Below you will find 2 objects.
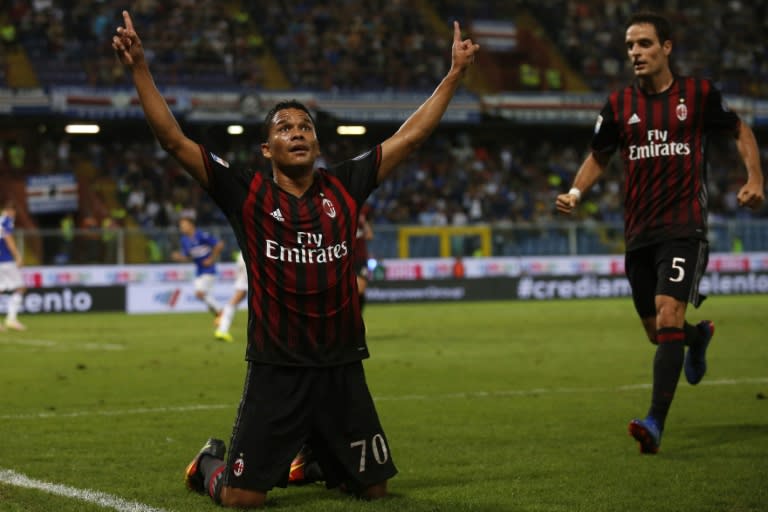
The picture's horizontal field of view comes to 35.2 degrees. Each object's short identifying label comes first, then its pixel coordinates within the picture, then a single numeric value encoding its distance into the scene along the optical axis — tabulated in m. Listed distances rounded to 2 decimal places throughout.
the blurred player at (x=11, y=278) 21.61
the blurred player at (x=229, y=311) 18.36
